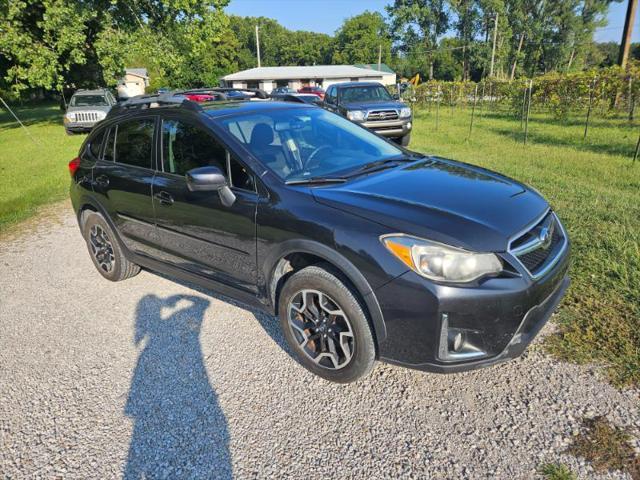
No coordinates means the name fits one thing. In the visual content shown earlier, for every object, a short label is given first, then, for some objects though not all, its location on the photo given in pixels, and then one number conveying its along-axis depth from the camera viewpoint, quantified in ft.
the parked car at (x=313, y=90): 104.22
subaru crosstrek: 7.95
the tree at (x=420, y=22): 217.36
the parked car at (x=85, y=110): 60.34
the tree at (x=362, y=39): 291.17
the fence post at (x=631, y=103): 50.85
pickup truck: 40.24
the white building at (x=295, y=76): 191.31
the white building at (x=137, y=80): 203.51
